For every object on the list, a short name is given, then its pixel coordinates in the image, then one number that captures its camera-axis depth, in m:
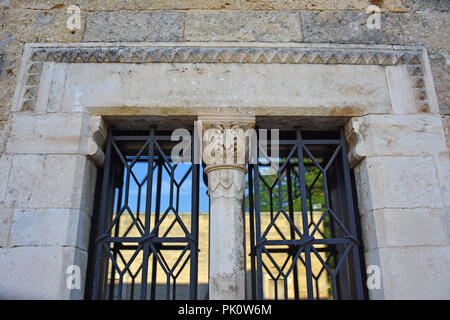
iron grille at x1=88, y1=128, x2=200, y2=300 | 2.92
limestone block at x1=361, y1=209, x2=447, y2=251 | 2.72
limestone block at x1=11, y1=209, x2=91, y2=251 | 2.70
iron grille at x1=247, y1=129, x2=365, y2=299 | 2.93
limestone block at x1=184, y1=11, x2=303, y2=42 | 3.31
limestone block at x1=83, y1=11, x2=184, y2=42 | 3.30
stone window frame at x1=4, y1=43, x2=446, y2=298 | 3.16
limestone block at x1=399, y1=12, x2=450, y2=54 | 3.33
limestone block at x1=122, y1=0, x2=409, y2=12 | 3.44
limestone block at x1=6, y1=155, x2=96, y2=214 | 2.80
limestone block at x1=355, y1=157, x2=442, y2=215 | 2.83
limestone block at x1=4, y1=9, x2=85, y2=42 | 3.33
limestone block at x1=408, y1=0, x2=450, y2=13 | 3.47
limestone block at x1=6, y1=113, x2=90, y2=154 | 2.94
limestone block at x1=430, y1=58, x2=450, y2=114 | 3.14
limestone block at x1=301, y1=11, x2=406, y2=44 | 3.32
